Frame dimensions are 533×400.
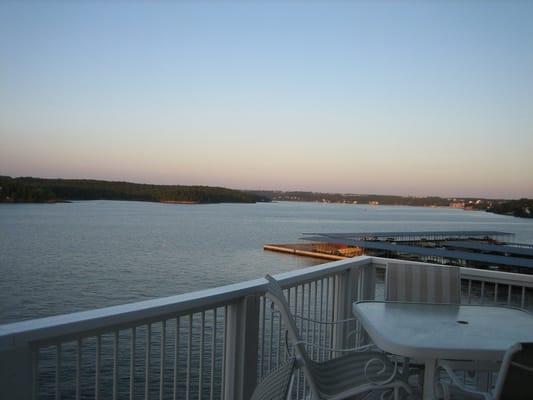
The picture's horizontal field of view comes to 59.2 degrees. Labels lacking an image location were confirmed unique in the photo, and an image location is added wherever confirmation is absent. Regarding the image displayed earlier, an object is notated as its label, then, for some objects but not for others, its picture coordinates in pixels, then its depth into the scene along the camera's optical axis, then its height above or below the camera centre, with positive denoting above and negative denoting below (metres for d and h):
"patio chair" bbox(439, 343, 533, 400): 1.50 -0.57
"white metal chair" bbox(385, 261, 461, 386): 3.19 -0.58
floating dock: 27.27 -4.01
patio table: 1.93 -0.62
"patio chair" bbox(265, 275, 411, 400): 2.00 -0.85
